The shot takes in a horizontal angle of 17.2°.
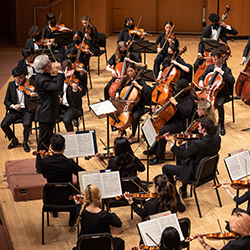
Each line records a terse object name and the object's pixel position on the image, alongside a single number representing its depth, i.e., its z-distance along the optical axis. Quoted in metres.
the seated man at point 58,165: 8.56
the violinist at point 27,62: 13.00
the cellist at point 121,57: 13.25
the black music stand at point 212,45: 13.59
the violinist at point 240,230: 6.47
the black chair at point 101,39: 17.28
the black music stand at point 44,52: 14.53
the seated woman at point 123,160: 8.75
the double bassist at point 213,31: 15.78
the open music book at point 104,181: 7.93
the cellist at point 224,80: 12.54
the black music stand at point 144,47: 14.75
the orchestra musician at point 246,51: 14.57
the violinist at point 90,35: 15.88
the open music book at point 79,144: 9.17
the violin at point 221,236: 6.40
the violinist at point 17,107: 12.06
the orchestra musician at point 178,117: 10.83
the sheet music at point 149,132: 9.41
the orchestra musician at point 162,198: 7.43
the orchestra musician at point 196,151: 9.14
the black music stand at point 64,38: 15.86
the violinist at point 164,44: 15.48
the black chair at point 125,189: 8.40
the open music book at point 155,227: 6.64
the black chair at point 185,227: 7.12
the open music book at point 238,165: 8.13
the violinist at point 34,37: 15.42
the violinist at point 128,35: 16.04
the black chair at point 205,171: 9.06
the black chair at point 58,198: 8.24
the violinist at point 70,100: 12.20
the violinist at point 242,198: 7.97
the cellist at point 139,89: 11.97
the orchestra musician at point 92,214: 7.03
